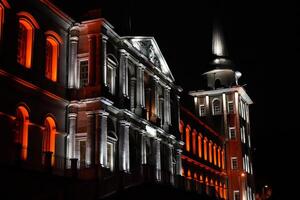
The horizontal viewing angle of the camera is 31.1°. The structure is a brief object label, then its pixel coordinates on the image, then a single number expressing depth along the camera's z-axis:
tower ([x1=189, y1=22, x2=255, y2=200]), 63.28
